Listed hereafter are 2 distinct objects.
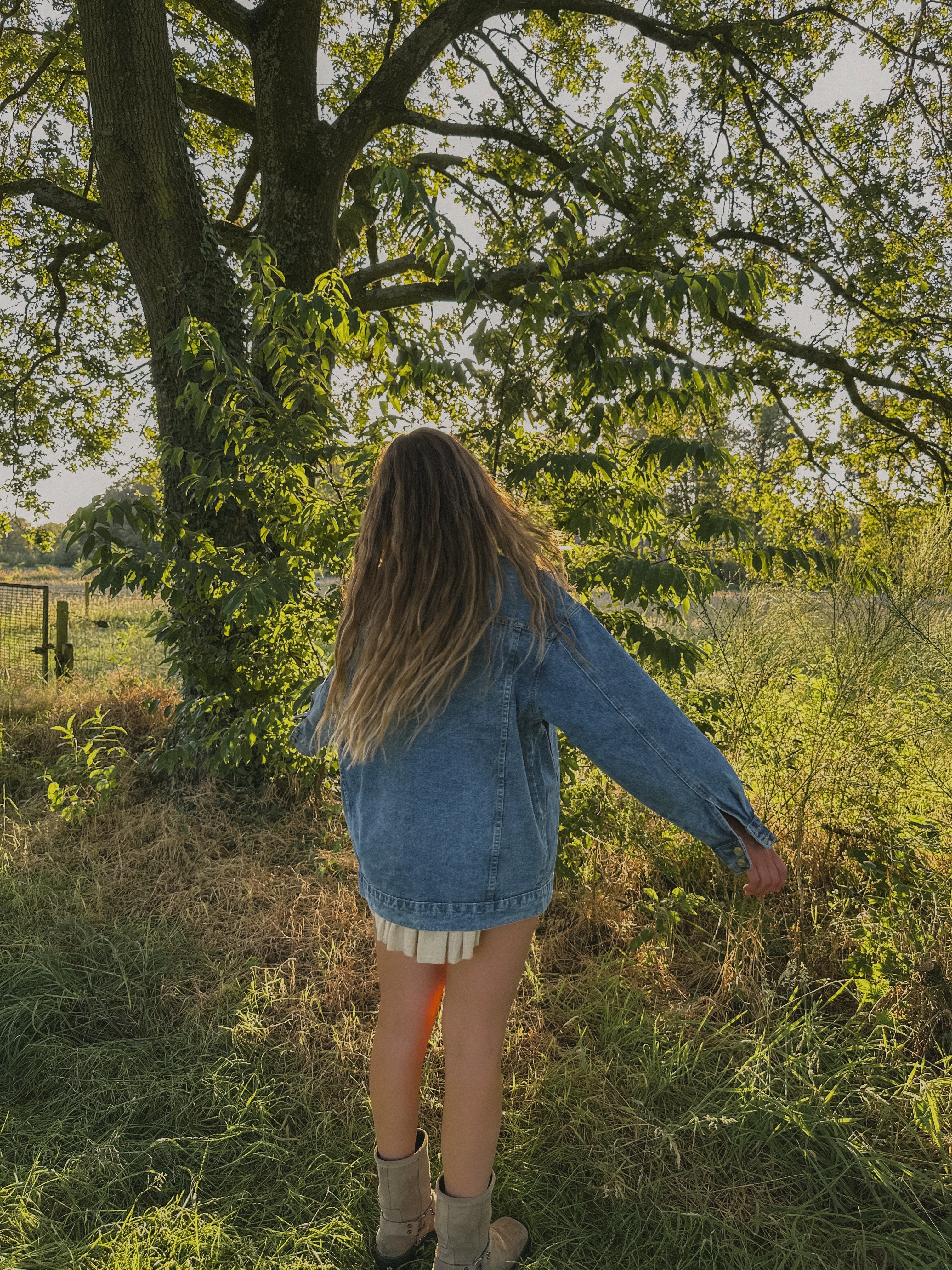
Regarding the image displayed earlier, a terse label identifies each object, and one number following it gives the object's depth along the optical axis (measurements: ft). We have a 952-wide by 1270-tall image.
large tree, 14.10
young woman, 4.57
